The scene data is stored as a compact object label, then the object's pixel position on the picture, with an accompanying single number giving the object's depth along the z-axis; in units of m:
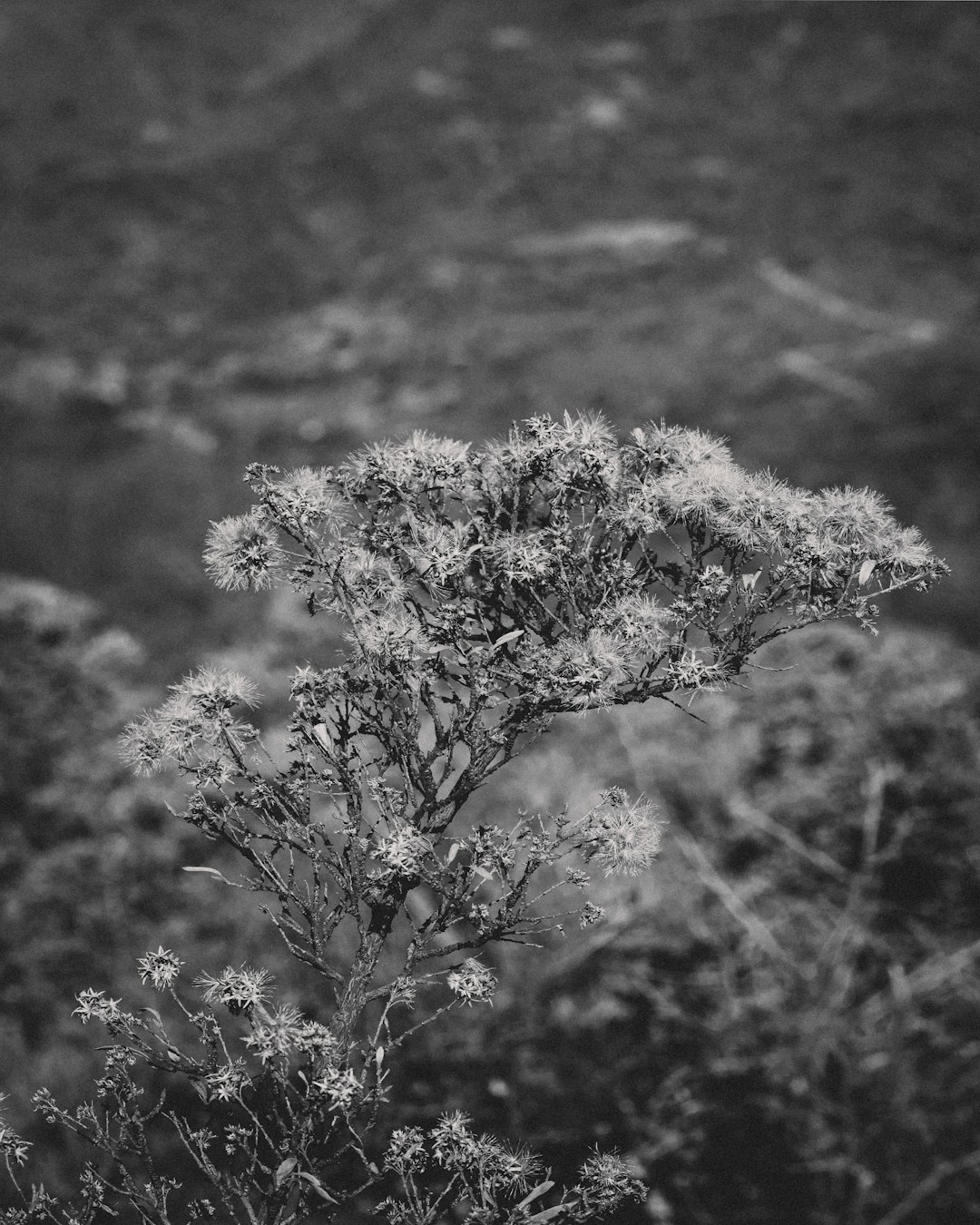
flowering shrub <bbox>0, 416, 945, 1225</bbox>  2.53
